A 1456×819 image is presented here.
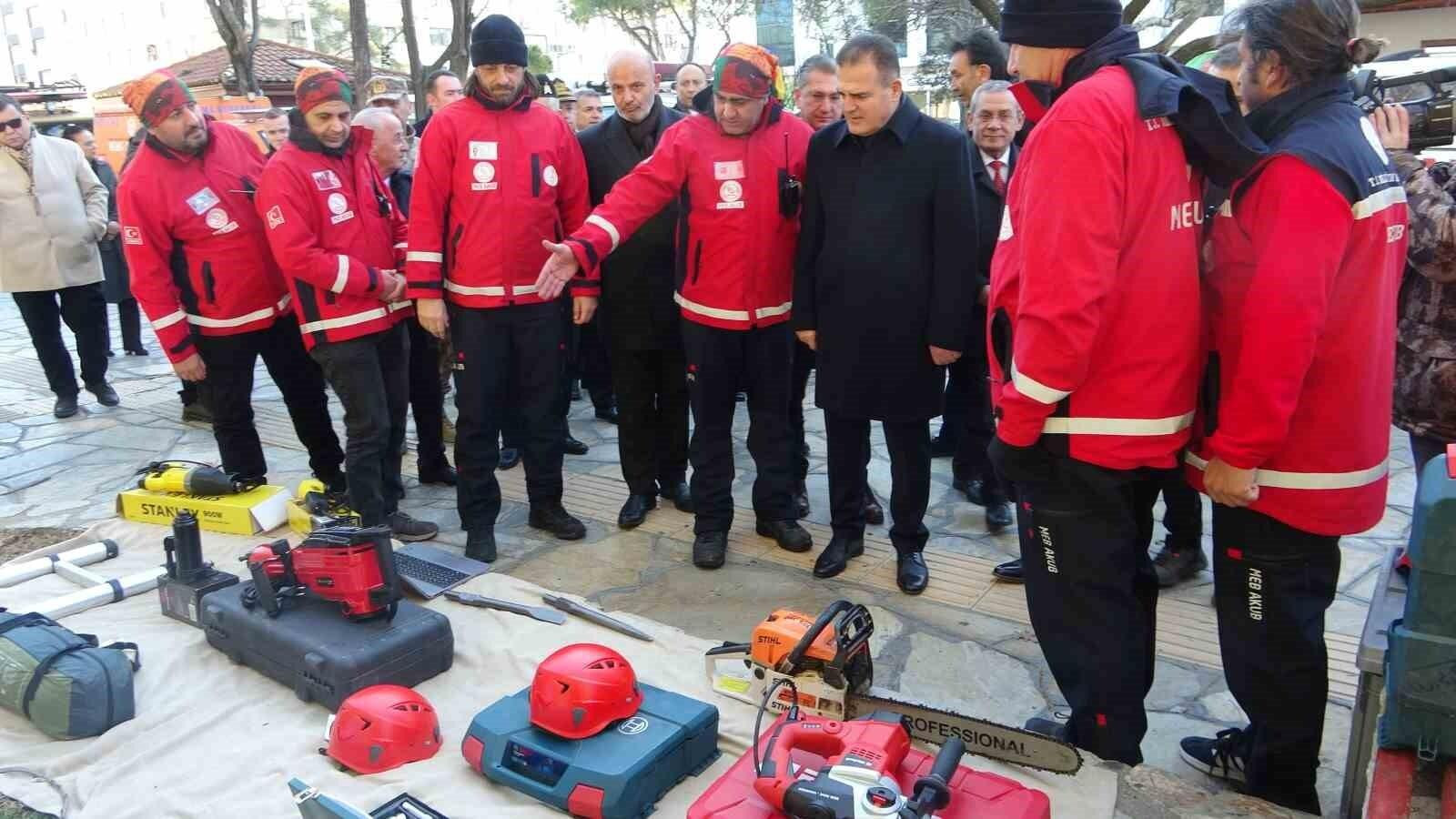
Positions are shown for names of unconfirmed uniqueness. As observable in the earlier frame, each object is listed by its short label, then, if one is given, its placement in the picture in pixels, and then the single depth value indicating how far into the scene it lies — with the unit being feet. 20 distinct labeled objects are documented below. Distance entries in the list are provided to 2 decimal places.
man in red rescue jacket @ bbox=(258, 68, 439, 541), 14.10
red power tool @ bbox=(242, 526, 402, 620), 11.23
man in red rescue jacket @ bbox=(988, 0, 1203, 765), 7.83
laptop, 13.50
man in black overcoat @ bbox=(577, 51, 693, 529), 15.60
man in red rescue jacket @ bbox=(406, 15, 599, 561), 14.20
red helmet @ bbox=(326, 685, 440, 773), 9.54
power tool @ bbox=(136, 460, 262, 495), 15.79
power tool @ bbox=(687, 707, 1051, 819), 7.07
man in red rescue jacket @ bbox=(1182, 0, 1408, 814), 7.66
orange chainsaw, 9.20
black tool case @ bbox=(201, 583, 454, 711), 10.59
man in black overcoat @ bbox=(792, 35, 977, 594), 12.48
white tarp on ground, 9.18
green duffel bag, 10.24
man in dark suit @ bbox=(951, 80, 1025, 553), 14.69
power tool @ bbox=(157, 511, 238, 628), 12.50
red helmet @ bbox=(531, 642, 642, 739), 9.07
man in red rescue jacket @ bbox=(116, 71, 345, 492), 15.02
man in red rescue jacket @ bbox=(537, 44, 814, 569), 13.61
